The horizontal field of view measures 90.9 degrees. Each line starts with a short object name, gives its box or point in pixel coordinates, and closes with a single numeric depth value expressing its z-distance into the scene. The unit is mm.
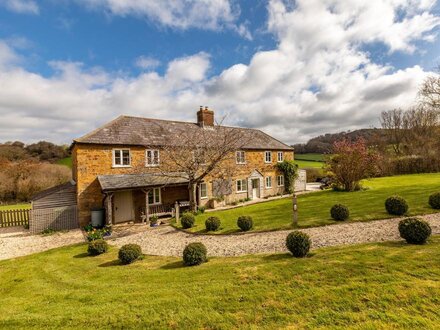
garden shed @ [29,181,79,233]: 16297
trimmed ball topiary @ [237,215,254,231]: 12805
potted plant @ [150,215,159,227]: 16778
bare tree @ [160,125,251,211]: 17172
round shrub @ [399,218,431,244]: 7836
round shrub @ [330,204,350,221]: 12781
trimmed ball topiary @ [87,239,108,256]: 10852
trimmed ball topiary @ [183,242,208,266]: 8430
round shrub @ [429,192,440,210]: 13148
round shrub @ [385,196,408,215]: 12664
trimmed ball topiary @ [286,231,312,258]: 7844
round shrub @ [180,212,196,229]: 14820
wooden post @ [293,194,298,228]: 12617
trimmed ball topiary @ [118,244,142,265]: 9367
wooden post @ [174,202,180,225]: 16531
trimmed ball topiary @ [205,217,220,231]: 13508
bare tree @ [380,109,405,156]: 50625
